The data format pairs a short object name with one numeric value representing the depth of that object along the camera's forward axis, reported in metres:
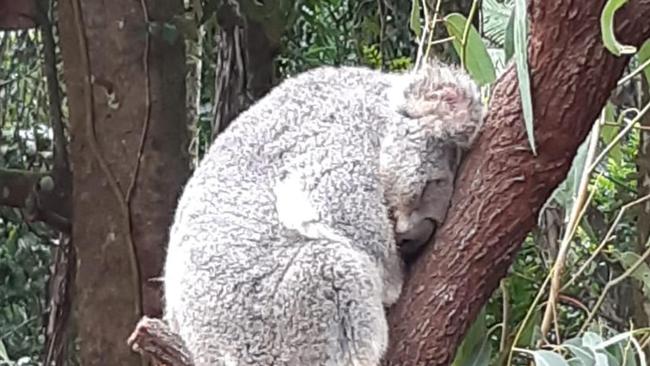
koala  2.34
